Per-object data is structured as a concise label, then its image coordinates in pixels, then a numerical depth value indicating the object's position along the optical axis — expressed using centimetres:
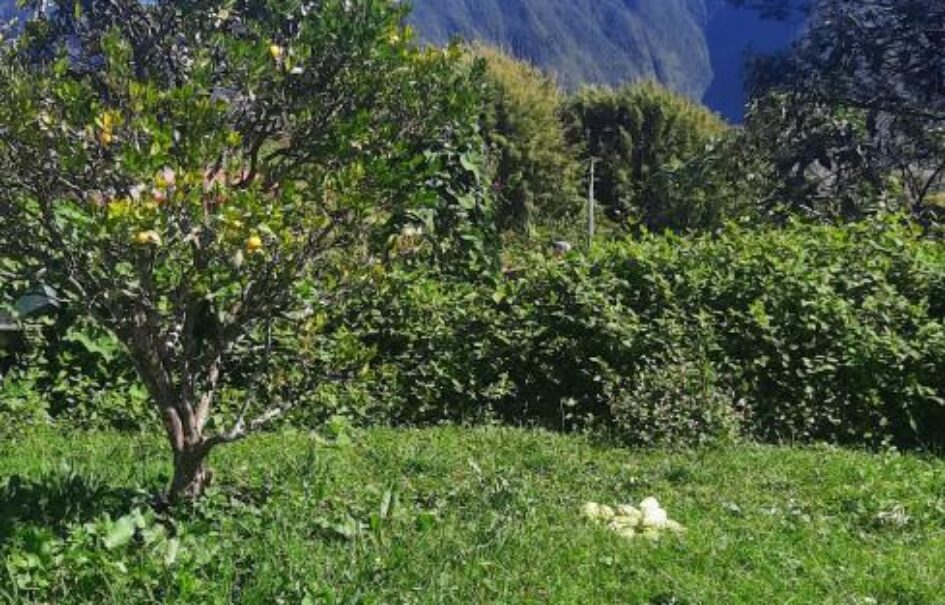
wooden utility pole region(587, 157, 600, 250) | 1915
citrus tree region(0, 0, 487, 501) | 331
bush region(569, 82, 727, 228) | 2433
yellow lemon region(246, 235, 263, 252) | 324
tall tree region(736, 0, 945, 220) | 1273
